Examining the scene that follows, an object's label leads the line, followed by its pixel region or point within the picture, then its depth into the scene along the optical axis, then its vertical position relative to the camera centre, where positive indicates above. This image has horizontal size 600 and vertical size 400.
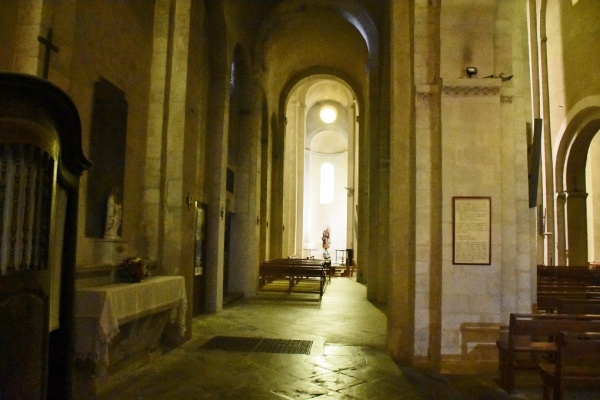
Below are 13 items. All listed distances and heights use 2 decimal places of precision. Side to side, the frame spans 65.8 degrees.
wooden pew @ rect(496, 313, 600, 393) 5.01 -0.94
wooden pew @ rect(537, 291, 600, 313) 7.33 -0.79
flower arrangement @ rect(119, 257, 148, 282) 6.07 -0.42
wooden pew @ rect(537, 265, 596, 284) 11.80 -0.67
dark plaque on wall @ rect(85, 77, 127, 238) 6.04 +1.19
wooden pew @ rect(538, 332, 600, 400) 4.41 -1.03
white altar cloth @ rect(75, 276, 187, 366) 4.84 -0.83
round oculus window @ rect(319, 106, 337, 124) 32.19 +8.91
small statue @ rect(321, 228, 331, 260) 27.82 -0.06
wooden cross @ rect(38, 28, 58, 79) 4.65 +1.88
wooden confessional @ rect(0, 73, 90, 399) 2.80 +0.06
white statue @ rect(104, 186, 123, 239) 6.18 +0.30
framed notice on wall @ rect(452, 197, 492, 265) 6.25 +0.19
